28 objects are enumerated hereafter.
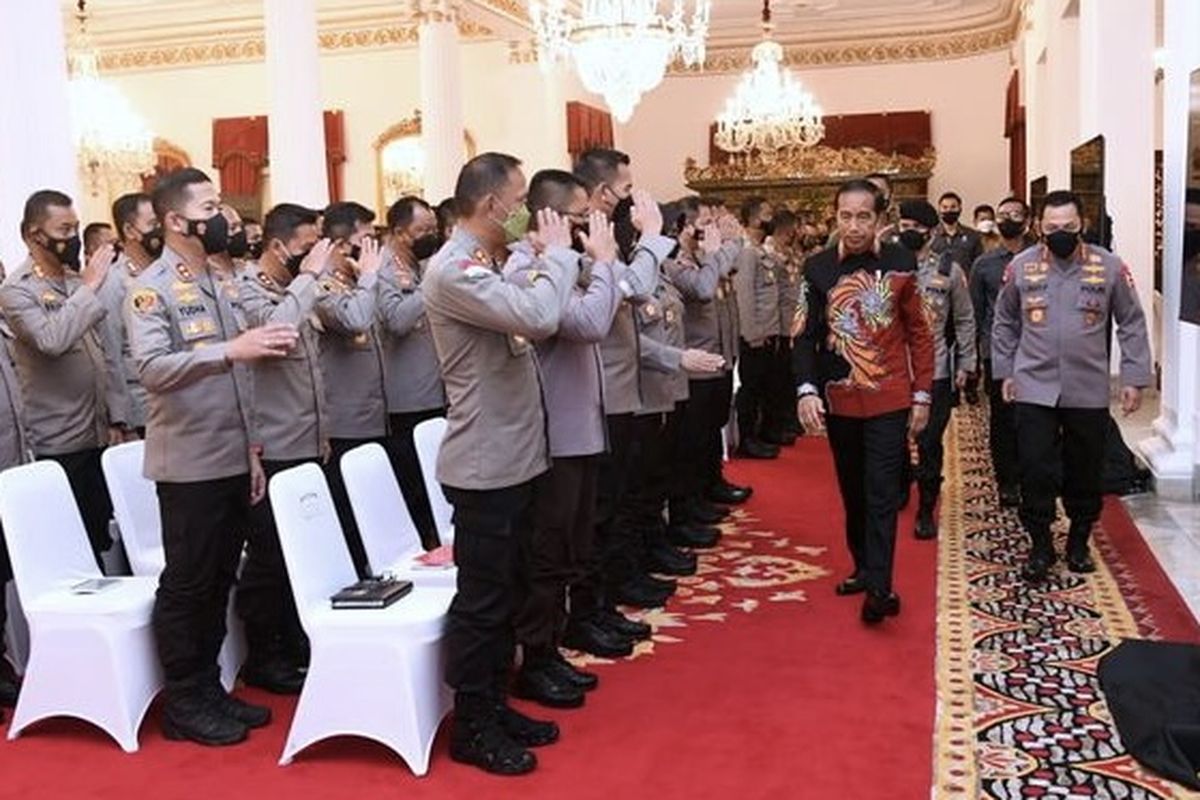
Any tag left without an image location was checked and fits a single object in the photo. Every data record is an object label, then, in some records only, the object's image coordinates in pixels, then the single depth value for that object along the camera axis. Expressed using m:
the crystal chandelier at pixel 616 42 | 8.59
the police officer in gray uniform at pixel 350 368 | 4.44
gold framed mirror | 14.57
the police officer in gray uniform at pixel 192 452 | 3.41
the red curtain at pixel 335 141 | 14.70
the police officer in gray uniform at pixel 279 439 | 3.83
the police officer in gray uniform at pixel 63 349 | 3.97
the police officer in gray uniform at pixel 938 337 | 5.62
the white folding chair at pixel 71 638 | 3.45
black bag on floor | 3.13
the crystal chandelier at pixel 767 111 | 12.80
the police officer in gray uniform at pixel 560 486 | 3.60
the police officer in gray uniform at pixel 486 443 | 3.19
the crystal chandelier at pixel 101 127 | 11.12
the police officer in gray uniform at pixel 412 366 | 4.99
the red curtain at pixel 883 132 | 16.25
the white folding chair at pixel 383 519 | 3.64
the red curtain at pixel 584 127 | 14.30
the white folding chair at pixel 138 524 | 3.90
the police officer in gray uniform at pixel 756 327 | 7.76
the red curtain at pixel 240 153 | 14.89
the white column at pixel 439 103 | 10.95
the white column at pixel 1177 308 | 5.62
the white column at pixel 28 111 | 5.21
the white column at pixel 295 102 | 7.56
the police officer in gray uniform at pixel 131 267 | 4.67
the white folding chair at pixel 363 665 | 3.21
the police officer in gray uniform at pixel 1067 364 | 4.69
